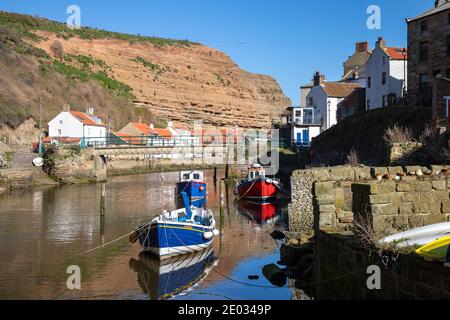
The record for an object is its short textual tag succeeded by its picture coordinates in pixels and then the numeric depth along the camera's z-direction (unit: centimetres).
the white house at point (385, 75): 5156
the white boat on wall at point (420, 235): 966
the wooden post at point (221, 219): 2895
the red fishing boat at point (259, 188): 4362
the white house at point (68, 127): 7706
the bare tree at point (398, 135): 3506
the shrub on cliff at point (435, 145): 2579
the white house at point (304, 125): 7362
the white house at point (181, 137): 8968
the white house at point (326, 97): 7056
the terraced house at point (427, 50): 4247
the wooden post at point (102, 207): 2978
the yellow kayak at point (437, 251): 849
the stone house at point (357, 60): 8550
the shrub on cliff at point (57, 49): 12272
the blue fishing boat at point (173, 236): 2203
